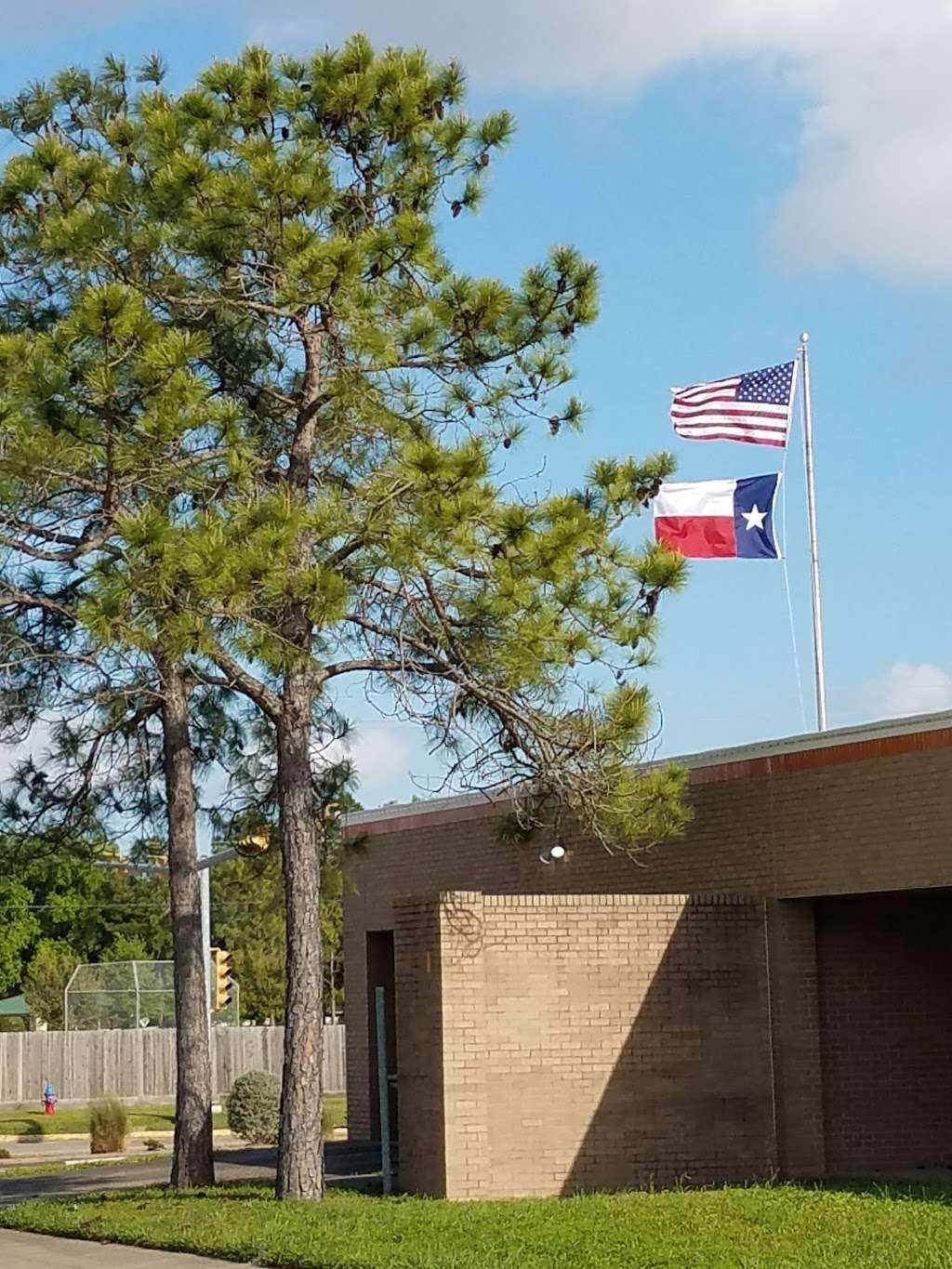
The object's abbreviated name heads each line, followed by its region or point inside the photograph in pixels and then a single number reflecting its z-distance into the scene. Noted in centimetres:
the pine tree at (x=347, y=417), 1678
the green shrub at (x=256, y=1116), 2875
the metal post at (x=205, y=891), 3034
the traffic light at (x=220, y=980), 3466
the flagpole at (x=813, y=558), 2267
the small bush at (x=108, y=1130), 2955
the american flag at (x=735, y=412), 2312
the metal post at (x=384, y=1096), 1867
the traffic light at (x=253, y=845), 2239
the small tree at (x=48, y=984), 6012
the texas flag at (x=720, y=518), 2227
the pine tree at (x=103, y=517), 1584
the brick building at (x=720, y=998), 1803
